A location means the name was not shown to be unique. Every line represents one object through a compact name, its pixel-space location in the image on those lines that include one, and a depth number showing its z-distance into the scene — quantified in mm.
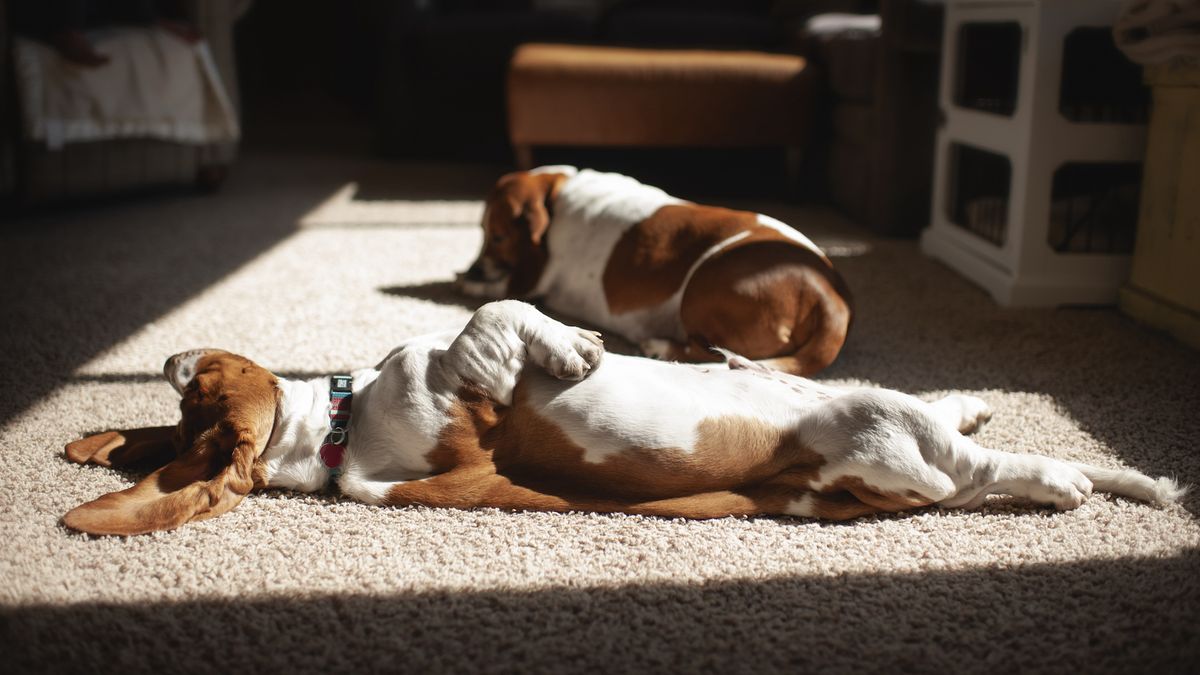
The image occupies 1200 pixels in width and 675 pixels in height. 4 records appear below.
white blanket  3307
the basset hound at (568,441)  1366
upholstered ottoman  3941
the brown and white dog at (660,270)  1949
